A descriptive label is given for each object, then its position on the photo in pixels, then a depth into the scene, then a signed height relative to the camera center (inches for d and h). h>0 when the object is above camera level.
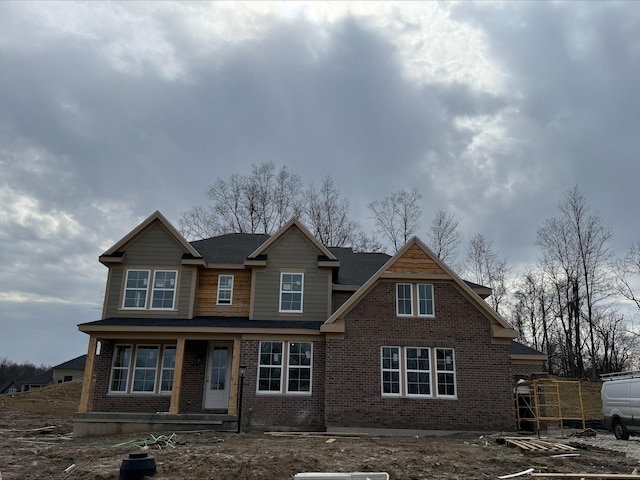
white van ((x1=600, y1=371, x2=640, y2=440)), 619.8 -20.5
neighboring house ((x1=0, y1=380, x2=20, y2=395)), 3043.3 -60.9
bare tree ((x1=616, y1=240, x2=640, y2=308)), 1215.6 +220.8
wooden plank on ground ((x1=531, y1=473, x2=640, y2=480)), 349.7 -60.9
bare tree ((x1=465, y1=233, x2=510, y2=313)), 1583.4 +330.9
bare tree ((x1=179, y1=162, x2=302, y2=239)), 1469.0 +504.5
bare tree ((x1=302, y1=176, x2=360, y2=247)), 1443.2 +449.2
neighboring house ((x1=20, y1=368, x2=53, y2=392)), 2783.0 -22.1
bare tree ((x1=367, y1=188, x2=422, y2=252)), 1441.9 +443.5
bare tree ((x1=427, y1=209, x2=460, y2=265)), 1450.5 +426.5
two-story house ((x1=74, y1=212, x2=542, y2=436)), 653.9 +53.1
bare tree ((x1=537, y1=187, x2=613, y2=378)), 1374.3 +251.2
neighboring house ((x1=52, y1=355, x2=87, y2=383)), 2285.9 +23.1
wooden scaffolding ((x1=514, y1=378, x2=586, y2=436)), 669.3 -22.4
